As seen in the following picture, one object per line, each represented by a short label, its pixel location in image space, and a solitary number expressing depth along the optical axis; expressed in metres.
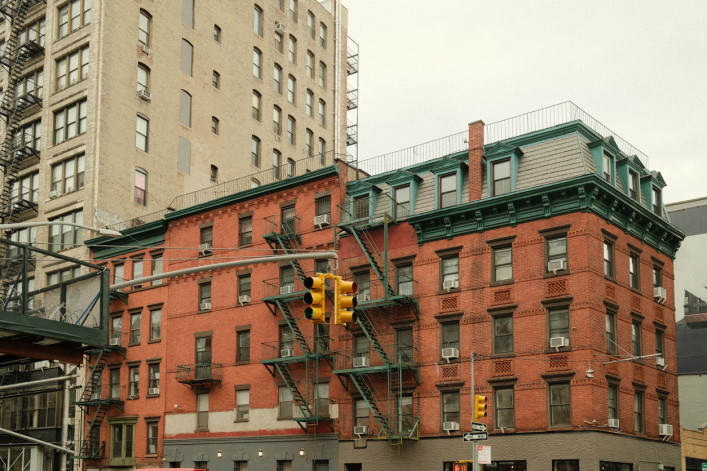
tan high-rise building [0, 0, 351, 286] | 58.81
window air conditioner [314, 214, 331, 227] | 45.81
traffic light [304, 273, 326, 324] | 19.39
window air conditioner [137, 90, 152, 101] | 60.72
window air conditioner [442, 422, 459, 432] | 38.94
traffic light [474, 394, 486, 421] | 33.47
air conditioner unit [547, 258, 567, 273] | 37.66
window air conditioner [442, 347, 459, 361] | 39.94
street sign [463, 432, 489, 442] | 32.81
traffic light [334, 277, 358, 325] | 19.80
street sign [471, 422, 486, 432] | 33.16
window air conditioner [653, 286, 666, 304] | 43.56
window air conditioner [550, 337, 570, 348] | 36.83
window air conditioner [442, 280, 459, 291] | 40.78
